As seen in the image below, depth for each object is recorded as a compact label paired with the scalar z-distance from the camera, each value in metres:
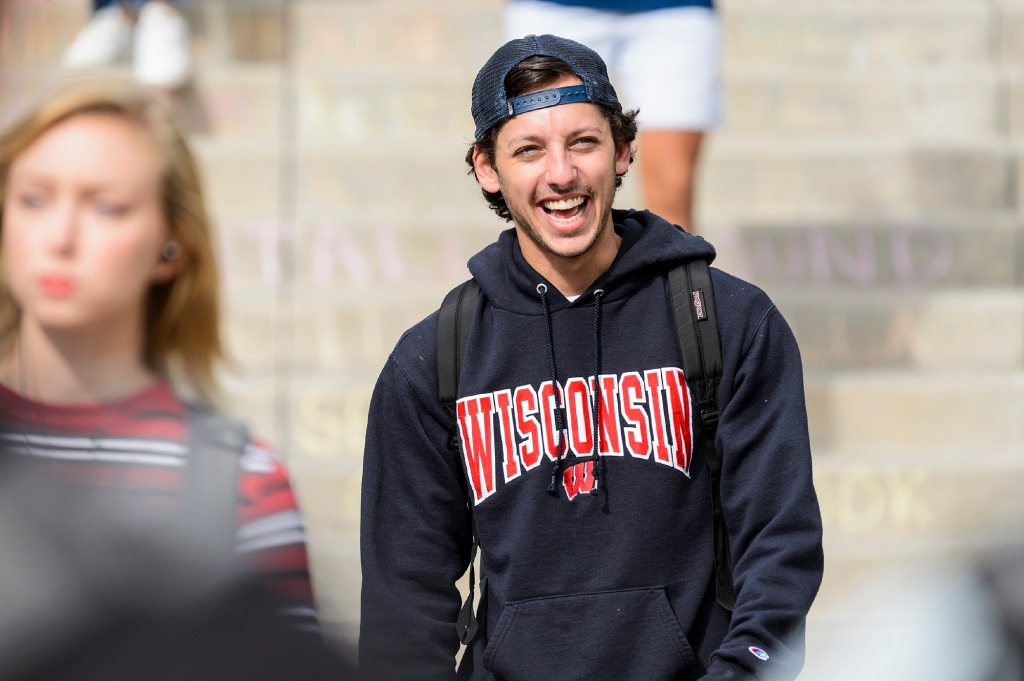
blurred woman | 8.24
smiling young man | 8.67
